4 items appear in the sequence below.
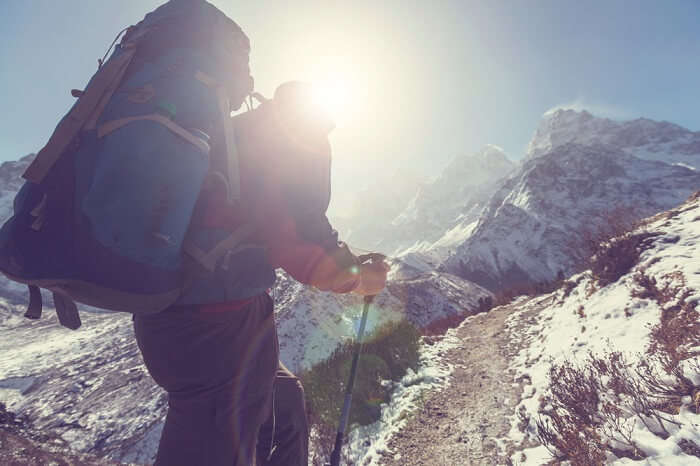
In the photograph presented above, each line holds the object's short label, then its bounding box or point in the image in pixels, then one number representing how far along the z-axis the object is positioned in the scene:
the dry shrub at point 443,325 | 10.76
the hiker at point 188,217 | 1.12
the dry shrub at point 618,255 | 6.25
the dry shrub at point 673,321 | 3.00
